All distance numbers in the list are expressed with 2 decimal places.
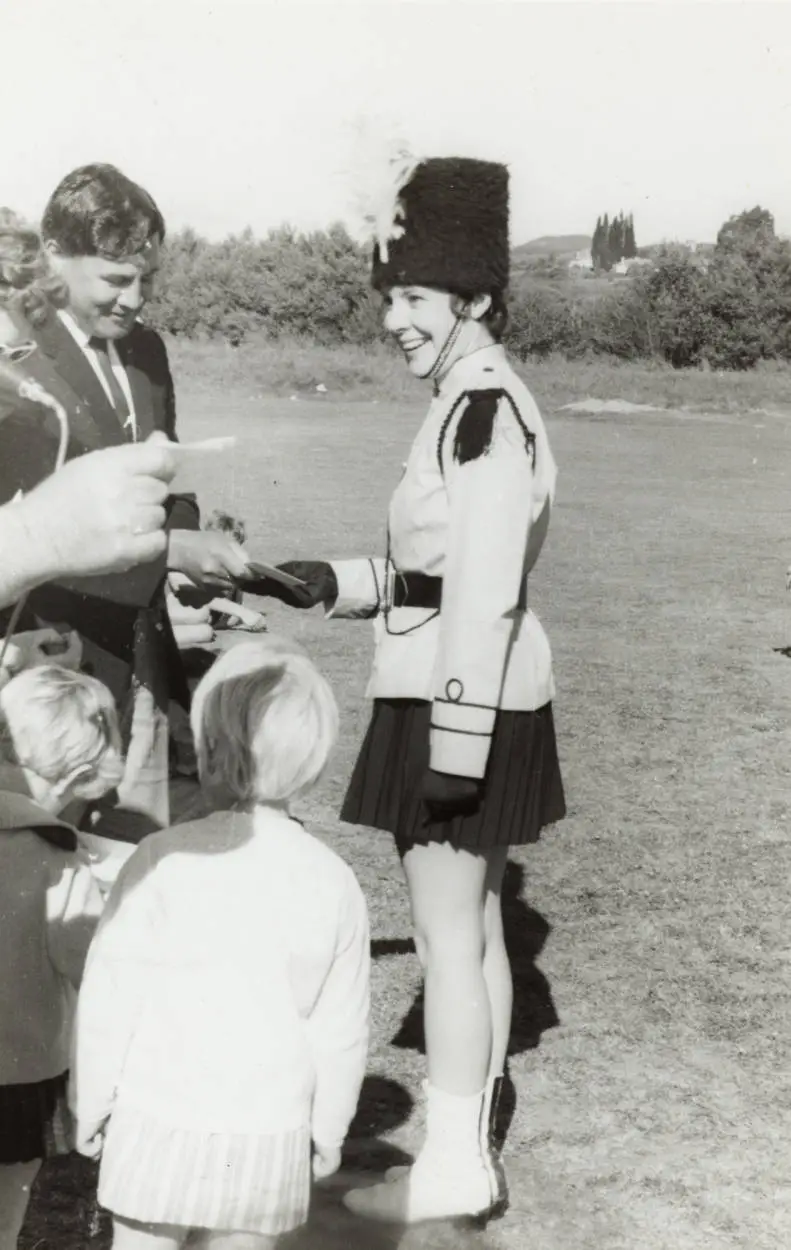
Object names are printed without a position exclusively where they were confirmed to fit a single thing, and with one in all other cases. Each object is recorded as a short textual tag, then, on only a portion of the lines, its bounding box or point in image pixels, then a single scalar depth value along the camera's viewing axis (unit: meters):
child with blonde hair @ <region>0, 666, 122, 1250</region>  4.74
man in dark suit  4.99
